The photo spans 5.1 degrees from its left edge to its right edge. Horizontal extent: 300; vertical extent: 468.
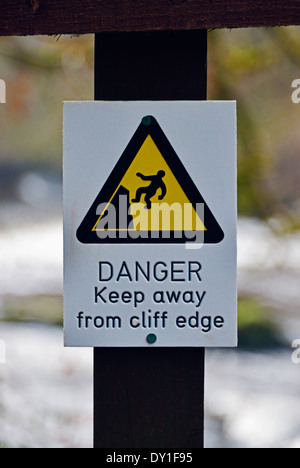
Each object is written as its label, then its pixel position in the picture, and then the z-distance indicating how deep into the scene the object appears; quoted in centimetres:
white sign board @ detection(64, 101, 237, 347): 280
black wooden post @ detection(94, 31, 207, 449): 281
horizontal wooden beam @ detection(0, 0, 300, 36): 278
